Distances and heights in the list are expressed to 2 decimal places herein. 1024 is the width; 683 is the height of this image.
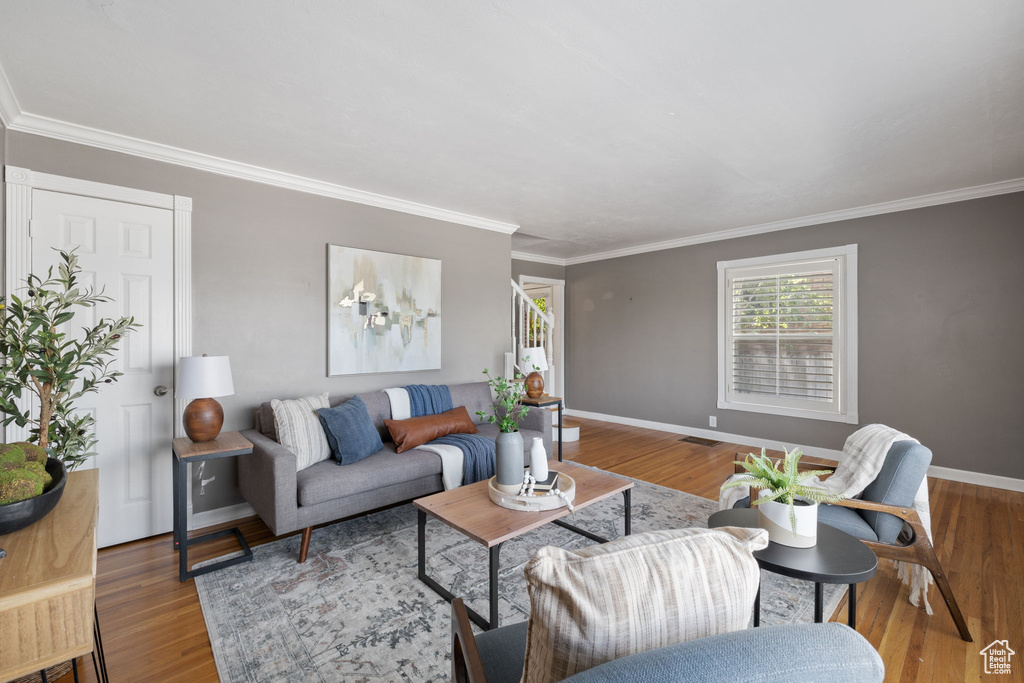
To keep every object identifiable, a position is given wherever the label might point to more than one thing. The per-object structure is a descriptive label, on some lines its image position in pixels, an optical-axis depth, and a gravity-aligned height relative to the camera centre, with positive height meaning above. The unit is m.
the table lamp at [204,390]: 2.58 -0.27
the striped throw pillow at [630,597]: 0.78 -0.45
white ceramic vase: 2.41 -0.64
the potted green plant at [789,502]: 1.48 -0.53
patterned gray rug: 1.81 -1.25
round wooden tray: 2.21 -0.77
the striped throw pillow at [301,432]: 2.88 -0.57
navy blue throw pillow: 2.98 -0.61
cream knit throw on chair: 2.17 -0.65
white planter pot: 1.48 -0.60
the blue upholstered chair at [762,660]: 0.63 -0.45
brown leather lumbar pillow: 3.30 -0.64
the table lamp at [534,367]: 4.68 -0.25
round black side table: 1.35 -0.68
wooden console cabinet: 0.82 -0.48
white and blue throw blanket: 3.19 -0.75
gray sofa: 2.53 -0.85
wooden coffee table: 1.95 -0.81
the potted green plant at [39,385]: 1.03 -0.12
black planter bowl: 1.01 -0.38
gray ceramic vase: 2.36 -0.62
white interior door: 2.68 +0.00
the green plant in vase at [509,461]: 2.36 -0.61
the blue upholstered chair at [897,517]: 1.96 -0.82
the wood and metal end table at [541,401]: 4.49 -0.57
